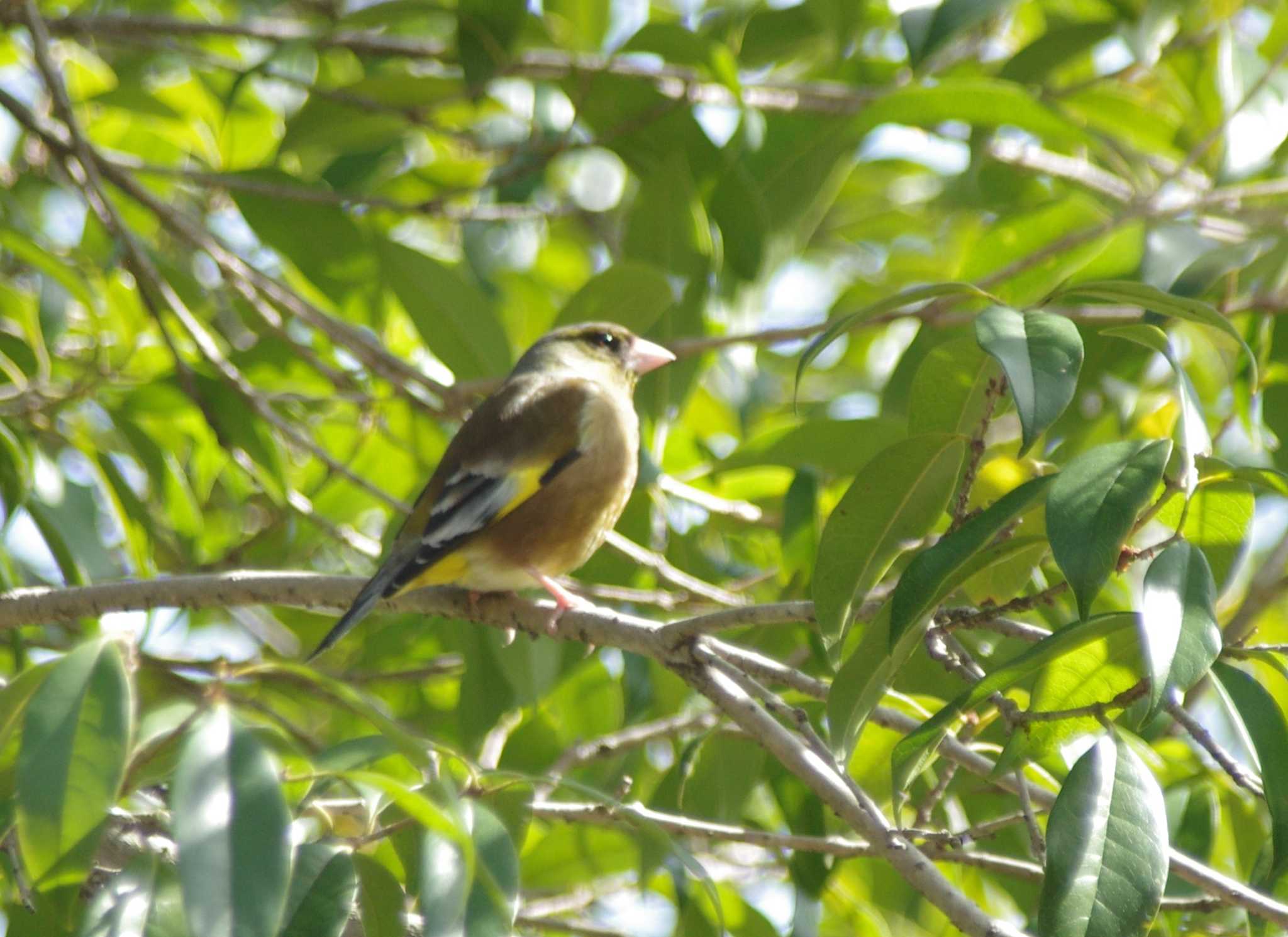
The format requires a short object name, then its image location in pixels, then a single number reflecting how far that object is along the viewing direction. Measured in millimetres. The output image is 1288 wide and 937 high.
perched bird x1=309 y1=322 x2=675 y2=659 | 8617
